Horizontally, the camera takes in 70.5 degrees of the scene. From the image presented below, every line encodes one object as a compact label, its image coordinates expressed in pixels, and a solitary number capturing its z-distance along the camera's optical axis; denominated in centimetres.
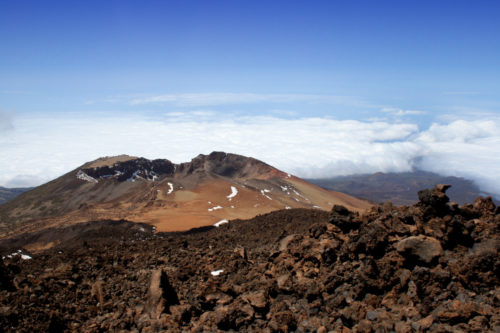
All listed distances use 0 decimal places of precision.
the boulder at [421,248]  1102
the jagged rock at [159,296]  1128
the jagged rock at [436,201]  1311
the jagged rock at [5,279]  1225
